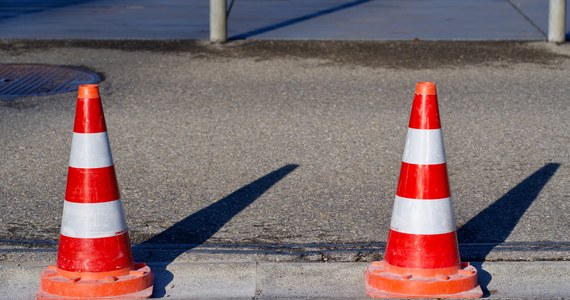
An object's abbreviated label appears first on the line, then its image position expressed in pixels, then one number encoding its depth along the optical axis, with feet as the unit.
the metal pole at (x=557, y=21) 30.99
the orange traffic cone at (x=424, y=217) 13.30
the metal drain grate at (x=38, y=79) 25.71
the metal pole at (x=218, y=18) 31.60
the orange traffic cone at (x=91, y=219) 13.20
